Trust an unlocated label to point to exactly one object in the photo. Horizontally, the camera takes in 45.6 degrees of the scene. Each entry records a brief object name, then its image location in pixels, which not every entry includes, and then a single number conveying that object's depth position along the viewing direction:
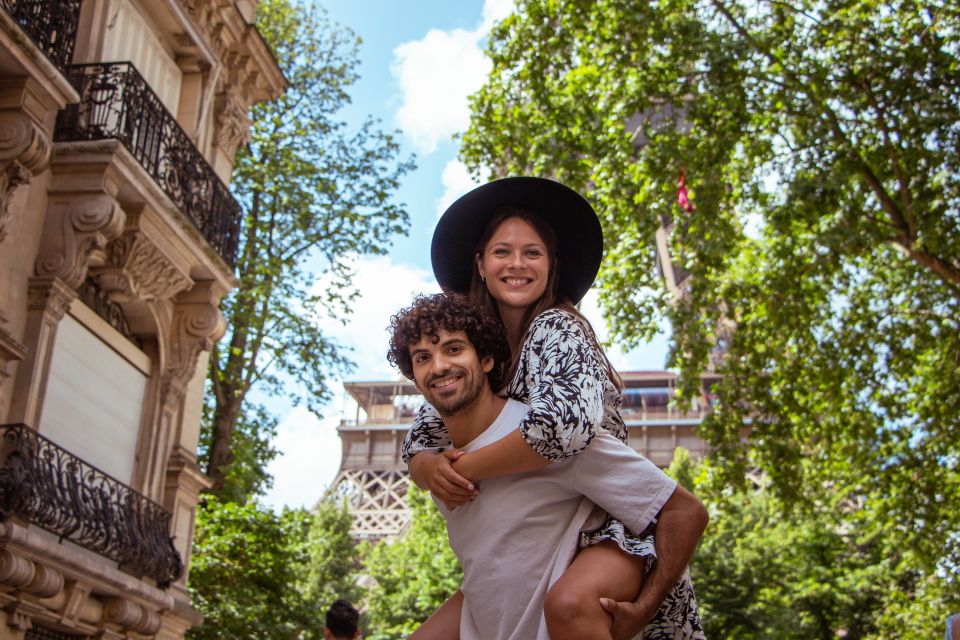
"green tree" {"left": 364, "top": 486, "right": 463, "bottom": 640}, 32.31
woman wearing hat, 3.07
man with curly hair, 3.19
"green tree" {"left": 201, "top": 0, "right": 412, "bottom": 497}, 24.14
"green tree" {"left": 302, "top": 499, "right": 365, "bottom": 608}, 37.03
